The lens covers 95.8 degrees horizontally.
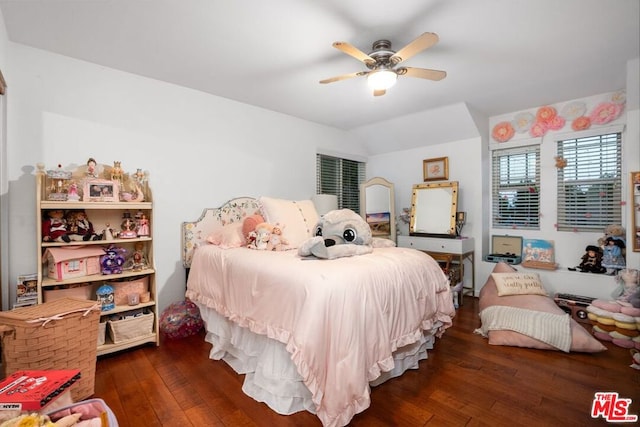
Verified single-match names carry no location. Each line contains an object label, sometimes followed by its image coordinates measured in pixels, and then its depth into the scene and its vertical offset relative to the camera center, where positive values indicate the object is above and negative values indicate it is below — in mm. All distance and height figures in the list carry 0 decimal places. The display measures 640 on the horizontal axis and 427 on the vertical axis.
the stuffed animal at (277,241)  2482 -276
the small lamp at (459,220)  3830 -151
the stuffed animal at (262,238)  2469 -245
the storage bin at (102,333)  2242 -958
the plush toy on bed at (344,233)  2074 -202
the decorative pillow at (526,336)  2281 -1010
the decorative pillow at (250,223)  2725 -131
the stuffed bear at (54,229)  2115 -139
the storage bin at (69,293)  2113 -625
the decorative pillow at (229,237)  2629 -261
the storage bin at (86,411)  1046 -740
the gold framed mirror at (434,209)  3816 -5
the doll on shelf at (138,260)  2506 -444
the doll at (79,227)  2229 -137
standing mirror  4262 +43
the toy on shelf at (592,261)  3137 -584
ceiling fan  1997 +1018
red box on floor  1048 -696
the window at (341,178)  4328 +492
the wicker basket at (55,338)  1626 -757
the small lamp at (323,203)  3906 +84
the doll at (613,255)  3014 -501
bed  1414 -647
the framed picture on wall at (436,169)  4113 +581
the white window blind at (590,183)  3188 +288
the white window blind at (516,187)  3688 +281
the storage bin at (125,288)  2393 -659
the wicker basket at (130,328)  2277 -954
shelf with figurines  2117 -183
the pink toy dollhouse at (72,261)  2096 -387
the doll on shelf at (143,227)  2506 -149
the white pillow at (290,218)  2699 -91
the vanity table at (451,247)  3576 -495
